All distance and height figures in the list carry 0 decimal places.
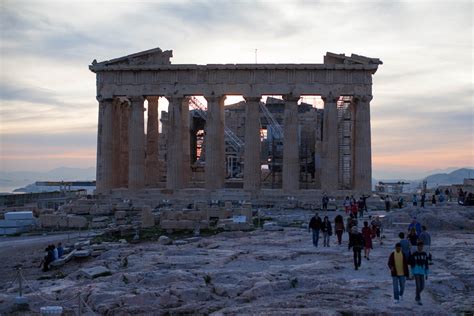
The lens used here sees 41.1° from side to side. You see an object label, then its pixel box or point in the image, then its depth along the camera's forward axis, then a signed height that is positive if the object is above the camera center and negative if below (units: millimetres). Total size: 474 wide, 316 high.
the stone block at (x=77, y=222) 38000 -2044
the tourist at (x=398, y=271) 15470 -2021
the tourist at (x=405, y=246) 17045 -1578
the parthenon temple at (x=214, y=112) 47156 +5873
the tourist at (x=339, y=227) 25297 -1550
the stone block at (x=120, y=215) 39612 -1687
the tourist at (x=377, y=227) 25391 -1587
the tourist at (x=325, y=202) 40962 -893
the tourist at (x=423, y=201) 40681 -809
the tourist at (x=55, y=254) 24984 -2610
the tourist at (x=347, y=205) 38500 -1035
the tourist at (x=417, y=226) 22312 -1345
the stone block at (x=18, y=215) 38562 -1676
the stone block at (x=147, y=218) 34844 -1650
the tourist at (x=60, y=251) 25694 -2568
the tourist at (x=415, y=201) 42212 -849
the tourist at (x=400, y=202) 42991 -939
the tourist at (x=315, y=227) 24984 -1525
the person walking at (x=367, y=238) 21469 -1707
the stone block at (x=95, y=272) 20092 -2703
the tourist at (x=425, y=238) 20031 -1570
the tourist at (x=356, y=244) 19453 -1708
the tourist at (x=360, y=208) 37112 -1154
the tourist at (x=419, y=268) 15445 -1969
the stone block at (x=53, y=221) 38562 -2014
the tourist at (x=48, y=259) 24234 -2757
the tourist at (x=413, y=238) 20078 -1583
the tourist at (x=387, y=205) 40125 -1057
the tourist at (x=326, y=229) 24875 -1603
